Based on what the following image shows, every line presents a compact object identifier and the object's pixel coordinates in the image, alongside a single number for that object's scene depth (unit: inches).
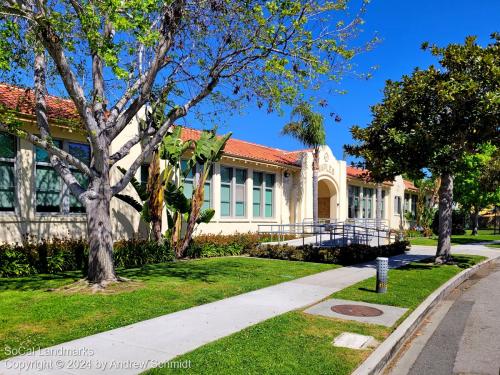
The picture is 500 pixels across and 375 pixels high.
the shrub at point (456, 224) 1524.4
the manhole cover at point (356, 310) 309.2
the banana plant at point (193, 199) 596.7
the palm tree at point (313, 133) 979.3
